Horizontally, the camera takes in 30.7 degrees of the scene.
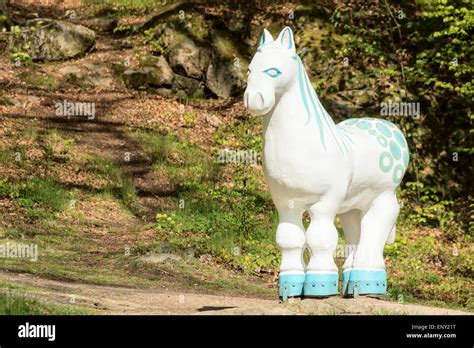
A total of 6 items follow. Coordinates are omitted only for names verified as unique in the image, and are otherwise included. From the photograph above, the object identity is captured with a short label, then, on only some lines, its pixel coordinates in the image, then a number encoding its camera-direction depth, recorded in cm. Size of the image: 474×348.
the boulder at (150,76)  1973
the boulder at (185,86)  1973
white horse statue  766
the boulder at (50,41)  1995
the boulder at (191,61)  1980
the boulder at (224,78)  1959
